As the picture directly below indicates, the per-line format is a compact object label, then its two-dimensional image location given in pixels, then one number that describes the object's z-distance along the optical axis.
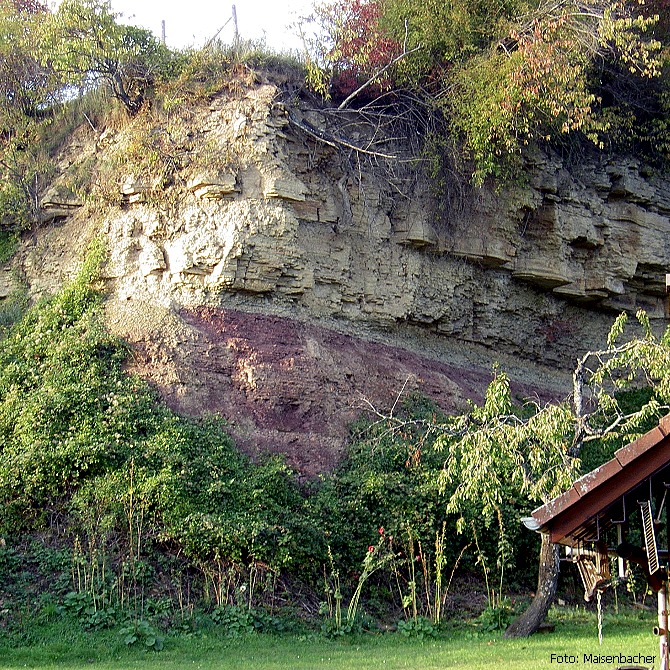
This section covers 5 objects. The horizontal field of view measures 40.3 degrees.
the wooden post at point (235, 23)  18.61
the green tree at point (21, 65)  18.00
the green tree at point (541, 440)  10.77
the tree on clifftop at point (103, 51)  17.09
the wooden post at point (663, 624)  6.54
